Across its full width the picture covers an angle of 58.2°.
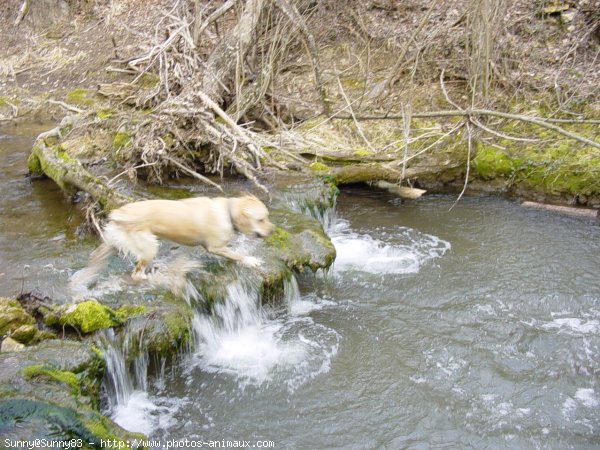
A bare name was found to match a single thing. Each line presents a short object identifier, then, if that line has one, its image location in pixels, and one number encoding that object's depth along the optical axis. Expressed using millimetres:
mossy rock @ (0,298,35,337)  5375
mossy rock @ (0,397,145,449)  3998
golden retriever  6312
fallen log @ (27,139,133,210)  8242
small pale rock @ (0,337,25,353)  5121
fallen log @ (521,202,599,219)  10007
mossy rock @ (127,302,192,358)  6000
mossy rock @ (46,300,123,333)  5781
